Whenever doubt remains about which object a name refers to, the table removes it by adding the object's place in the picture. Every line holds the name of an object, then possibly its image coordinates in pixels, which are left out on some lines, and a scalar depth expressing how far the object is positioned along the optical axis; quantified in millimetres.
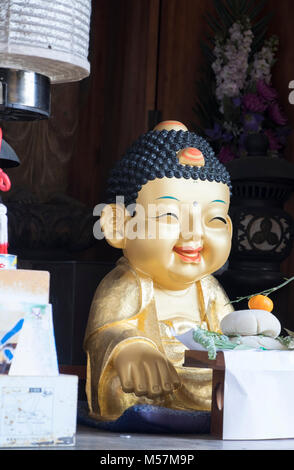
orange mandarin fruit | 2172
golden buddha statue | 2248
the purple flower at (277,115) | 3180
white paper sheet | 1991
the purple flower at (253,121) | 3168
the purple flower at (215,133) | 3260
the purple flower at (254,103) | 3170
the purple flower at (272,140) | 3170
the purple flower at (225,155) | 3225
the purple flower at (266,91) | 3184
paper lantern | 2080
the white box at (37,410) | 1712
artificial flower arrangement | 3186
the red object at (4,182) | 2031
